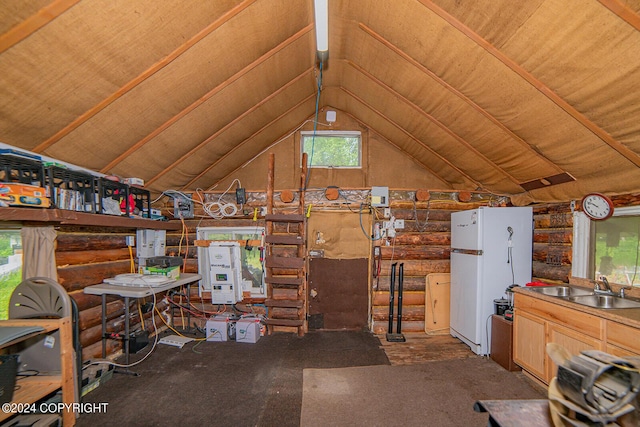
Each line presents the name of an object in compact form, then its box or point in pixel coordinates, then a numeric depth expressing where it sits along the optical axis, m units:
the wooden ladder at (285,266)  4.55
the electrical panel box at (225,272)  4.73
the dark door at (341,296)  4.92
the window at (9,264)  2.82
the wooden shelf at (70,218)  2.31
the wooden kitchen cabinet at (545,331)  2.61
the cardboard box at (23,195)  2.24
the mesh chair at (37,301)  2.54
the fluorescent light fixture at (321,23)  2.27
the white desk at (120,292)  3.33
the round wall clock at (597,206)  3.08
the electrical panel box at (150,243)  4.38
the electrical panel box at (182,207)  4.82
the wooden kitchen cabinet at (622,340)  2.23
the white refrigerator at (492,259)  3.88
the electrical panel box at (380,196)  4.70
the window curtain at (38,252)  2.82
